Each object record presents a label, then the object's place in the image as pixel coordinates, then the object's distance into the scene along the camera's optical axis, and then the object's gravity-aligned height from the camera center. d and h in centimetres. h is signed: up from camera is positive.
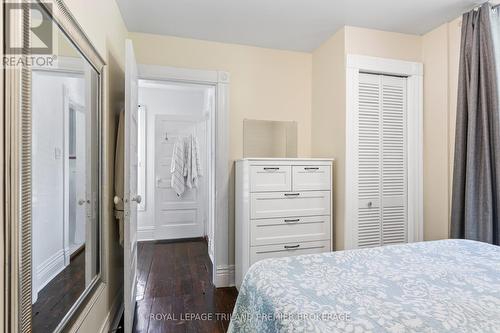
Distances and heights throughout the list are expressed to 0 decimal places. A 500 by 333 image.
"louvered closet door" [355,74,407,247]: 249 +6
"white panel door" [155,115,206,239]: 425 -46
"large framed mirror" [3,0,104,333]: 81 -1
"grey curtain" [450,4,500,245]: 199 +26
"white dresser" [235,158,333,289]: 235 -37
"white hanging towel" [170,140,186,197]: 422 -1
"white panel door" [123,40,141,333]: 182 -17
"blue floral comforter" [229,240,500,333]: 85 -48
